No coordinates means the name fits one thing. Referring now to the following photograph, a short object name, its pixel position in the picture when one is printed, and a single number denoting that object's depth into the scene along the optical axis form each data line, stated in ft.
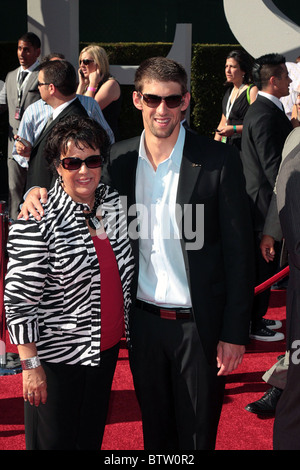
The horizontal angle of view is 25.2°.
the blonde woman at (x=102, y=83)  25.54
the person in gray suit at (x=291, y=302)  10.78
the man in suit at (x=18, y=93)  27.35
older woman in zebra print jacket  9.23
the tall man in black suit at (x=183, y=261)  9.96
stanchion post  17.68
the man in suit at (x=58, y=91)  18.56
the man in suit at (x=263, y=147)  18.94
